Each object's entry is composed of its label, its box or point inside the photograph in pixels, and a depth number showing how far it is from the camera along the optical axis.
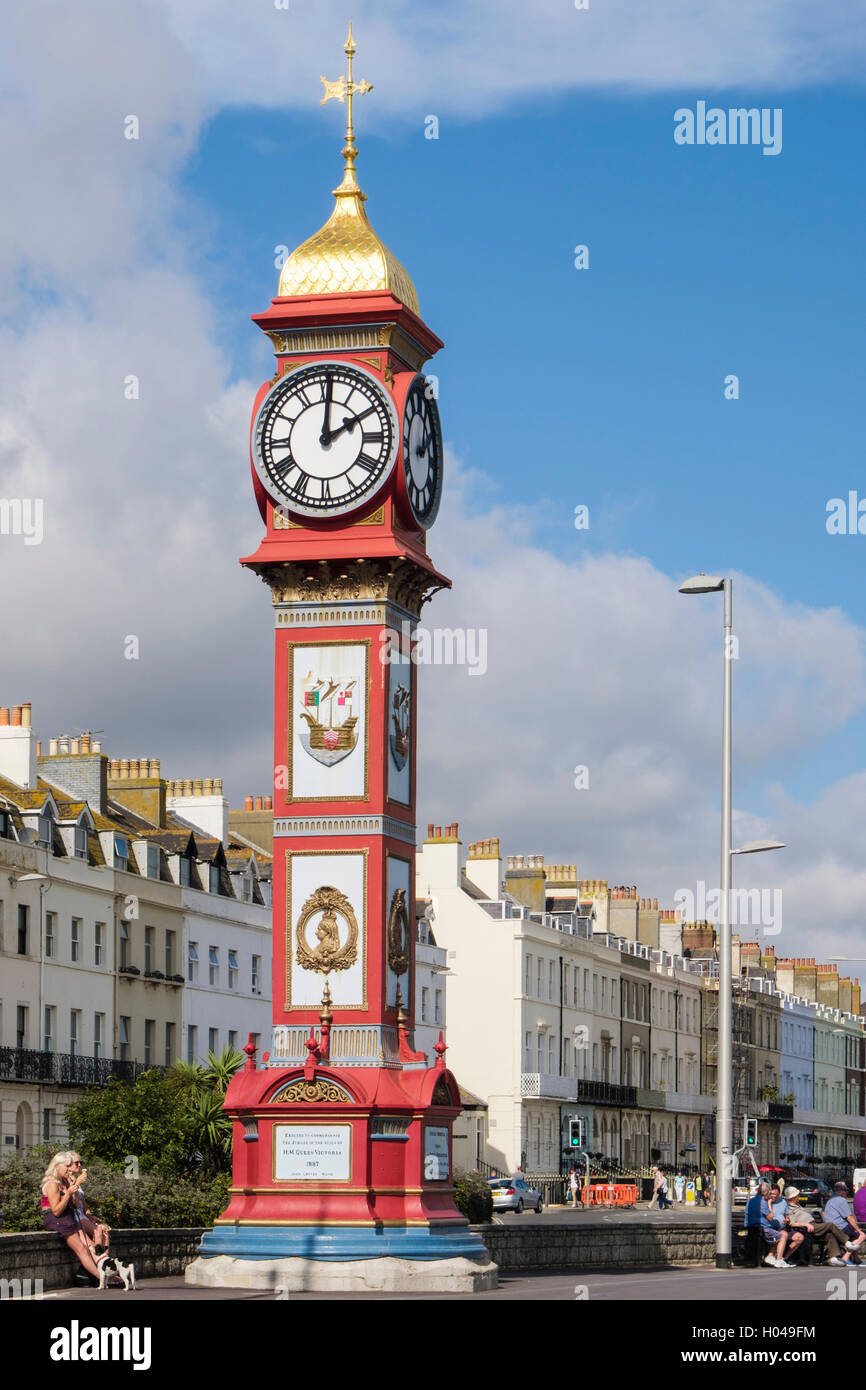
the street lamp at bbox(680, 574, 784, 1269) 32.91
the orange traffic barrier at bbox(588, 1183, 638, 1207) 85.12
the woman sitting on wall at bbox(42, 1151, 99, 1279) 25.19
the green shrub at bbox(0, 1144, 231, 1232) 28.81
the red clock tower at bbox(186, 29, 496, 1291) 29.38
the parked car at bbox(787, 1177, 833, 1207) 61.28
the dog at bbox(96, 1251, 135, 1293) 25.53
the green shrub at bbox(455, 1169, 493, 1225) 38.62
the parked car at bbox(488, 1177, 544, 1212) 71.19
